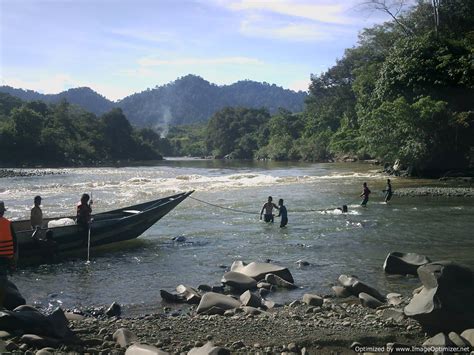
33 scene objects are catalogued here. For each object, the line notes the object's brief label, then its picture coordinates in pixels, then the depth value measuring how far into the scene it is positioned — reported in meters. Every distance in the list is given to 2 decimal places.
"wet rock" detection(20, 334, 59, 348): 6.89
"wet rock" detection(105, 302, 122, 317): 8.93
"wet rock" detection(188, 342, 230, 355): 6.19
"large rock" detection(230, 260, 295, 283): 10.88
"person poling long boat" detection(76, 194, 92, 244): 14.54
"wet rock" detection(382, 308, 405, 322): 7.56
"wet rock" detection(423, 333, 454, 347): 6.47
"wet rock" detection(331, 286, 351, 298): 9.69
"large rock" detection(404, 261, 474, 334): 7.02
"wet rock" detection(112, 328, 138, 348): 6.98
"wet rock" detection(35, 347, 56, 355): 6.46
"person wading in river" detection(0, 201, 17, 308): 7.91
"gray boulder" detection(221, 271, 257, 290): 10.30
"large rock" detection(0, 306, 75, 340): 7.27
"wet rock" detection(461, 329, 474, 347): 6.56
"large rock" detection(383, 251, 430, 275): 11.13
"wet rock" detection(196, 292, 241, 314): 8.70
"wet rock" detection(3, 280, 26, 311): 8.82
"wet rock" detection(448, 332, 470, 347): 6.46
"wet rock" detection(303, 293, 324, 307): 9.01
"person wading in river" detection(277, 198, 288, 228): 18.44
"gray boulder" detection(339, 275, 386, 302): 9.43
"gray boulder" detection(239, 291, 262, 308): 8.95
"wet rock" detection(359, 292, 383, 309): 8.76
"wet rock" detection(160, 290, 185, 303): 9.65
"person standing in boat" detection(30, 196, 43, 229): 13.70
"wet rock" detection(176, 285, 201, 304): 9.44
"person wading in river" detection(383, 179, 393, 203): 24.37
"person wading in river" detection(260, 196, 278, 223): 19.23
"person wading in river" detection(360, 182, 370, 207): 23.09
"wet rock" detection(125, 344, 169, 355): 6.23
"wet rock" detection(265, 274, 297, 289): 10.53
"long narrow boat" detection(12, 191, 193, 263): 13.38
